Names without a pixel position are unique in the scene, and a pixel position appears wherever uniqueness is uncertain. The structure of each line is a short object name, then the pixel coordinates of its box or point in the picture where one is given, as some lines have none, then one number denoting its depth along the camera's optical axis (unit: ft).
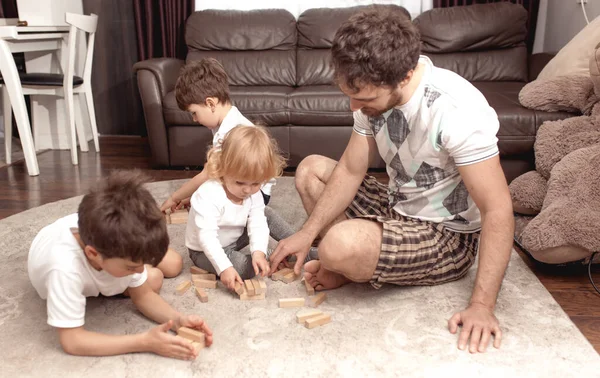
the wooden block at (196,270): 7.13
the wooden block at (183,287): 6.70
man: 5.49
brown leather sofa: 11.92
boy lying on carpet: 4.75
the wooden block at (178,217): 8.95
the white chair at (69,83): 12.78
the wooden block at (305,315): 6.03
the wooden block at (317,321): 5.92
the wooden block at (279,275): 7.05
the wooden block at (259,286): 6.54
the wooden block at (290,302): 6.38
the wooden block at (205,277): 6.91
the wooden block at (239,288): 6.41
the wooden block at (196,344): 5.30
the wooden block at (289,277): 6.97
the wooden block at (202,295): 6.48
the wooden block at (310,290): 6.69
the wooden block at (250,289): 6.50
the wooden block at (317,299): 6.42
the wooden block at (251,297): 6.53
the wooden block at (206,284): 6.77
